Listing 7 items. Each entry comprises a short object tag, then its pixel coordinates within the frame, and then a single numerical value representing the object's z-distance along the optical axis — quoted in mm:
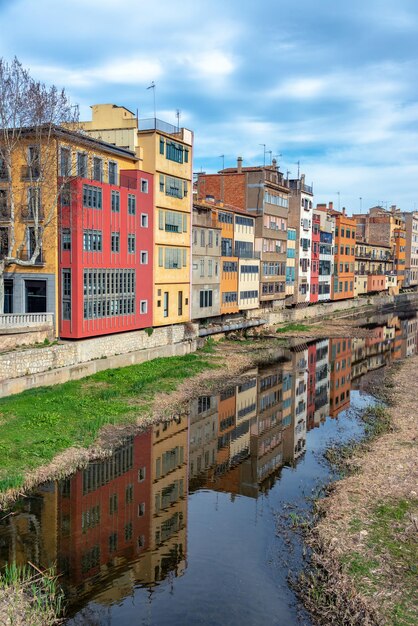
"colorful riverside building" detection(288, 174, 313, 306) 75438
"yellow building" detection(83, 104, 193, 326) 42000
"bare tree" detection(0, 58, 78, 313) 31438
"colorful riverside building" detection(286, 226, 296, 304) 73612
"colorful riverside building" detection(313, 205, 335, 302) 84562
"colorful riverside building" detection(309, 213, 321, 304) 81375
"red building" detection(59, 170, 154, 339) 34438
